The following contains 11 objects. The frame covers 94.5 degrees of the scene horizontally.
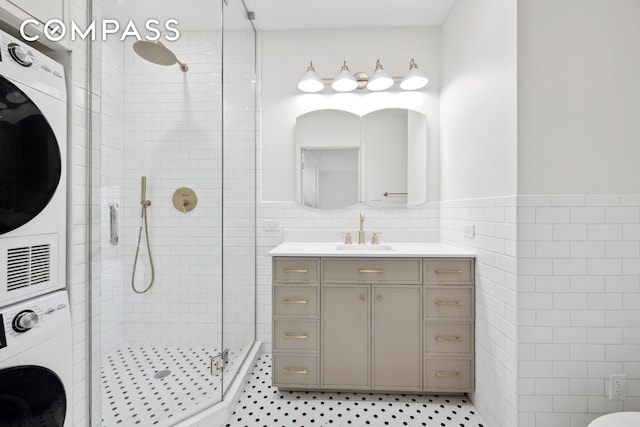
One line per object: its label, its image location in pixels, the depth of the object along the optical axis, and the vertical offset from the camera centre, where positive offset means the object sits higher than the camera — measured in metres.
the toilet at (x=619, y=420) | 1.14 -0.80
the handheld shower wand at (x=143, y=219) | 1.50 -0.02
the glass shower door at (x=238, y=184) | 1.93 +0.23
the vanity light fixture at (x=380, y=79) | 2.32 +1.07
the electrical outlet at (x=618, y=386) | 1.40 -0.81
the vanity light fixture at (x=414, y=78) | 2.30 +1.07
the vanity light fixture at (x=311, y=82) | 2.35 +1.07
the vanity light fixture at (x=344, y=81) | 2.32 +1.06
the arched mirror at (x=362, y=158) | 2.44 +0.47
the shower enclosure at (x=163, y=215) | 1.34 +0.00
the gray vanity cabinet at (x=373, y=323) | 1.84 -0.68
